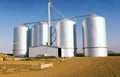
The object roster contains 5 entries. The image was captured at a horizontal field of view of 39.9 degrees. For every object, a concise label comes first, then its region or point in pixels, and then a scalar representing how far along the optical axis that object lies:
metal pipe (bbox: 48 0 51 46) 48.32
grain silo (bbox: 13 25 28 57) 52.44
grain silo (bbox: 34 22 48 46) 50.16
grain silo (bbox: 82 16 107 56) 42.22
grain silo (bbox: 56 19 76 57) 45.66
